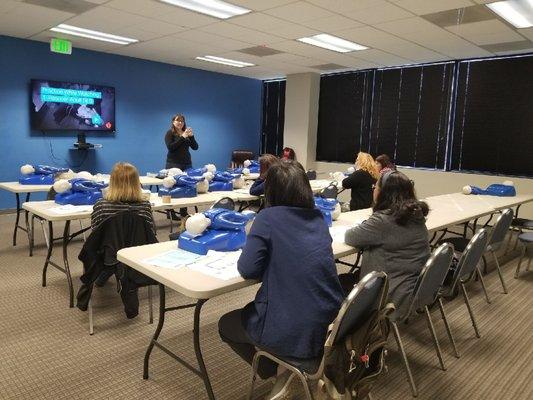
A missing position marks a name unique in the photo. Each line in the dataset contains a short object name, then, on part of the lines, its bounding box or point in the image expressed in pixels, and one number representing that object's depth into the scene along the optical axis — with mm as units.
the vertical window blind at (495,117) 6094
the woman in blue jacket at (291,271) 1548
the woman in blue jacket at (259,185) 3951
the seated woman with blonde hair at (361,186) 4449
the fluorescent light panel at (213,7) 4121
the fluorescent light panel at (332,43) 5338
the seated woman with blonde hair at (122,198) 2562
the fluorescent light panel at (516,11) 3830
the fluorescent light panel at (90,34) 5352
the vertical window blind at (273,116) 9430
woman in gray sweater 2121
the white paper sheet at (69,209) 3014
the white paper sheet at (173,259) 1922
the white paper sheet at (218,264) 1808
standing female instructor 5484
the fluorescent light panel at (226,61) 7082
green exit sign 5867
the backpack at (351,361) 1472
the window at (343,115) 8008
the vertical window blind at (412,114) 6957
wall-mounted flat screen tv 6289
